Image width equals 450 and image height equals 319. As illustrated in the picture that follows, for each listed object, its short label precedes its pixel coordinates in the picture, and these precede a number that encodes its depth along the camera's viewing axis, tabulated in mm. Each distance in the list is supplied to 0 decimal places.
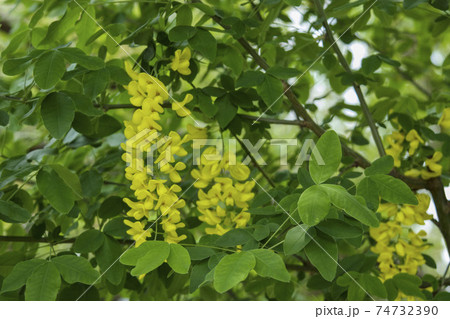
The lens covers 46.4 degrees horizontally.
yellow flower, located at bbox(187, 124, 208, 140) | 892
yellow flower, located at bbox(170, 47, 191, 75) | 854
